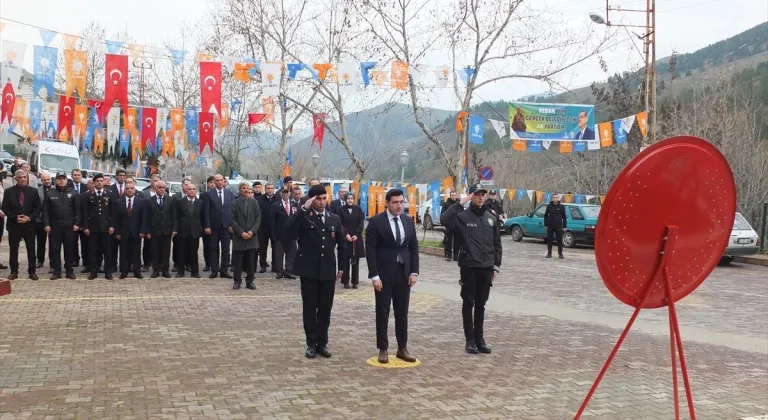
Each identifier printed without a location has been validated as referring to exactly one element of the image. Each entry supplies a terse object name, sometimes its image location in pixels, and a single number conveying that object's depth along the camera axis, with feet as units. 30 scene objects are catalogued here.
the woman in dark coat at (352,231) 39.73
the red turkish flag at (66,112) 91.20
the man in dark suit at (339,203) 41.99
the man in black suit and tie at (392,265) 23.80
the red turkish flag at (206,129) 94.99
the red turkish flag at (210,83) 69.31
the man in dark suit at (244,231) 39.11
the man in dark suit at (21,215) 39.11
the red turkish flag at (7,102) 67.91
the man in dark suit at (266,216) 46.83
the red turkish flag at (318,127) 88.52
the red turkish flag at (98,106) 94.79
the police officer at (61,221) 40.34
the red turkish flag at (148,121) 101.65
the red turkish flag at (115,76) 63.93
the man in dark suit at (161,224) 42.91
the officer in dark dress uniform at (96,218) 41.14
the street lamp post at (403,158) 109.91
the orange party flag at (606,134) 87.10
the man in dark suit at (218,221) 44.73
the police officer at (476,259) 25.66
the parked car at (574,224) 79.91
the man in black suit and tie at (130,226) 42.14
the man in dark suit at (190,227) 43.42
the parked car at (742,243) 63.31
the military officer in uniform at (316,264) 24.26
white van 98.99
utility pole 74.28
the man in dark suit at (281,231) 45.50
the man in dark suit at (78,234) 42.63
